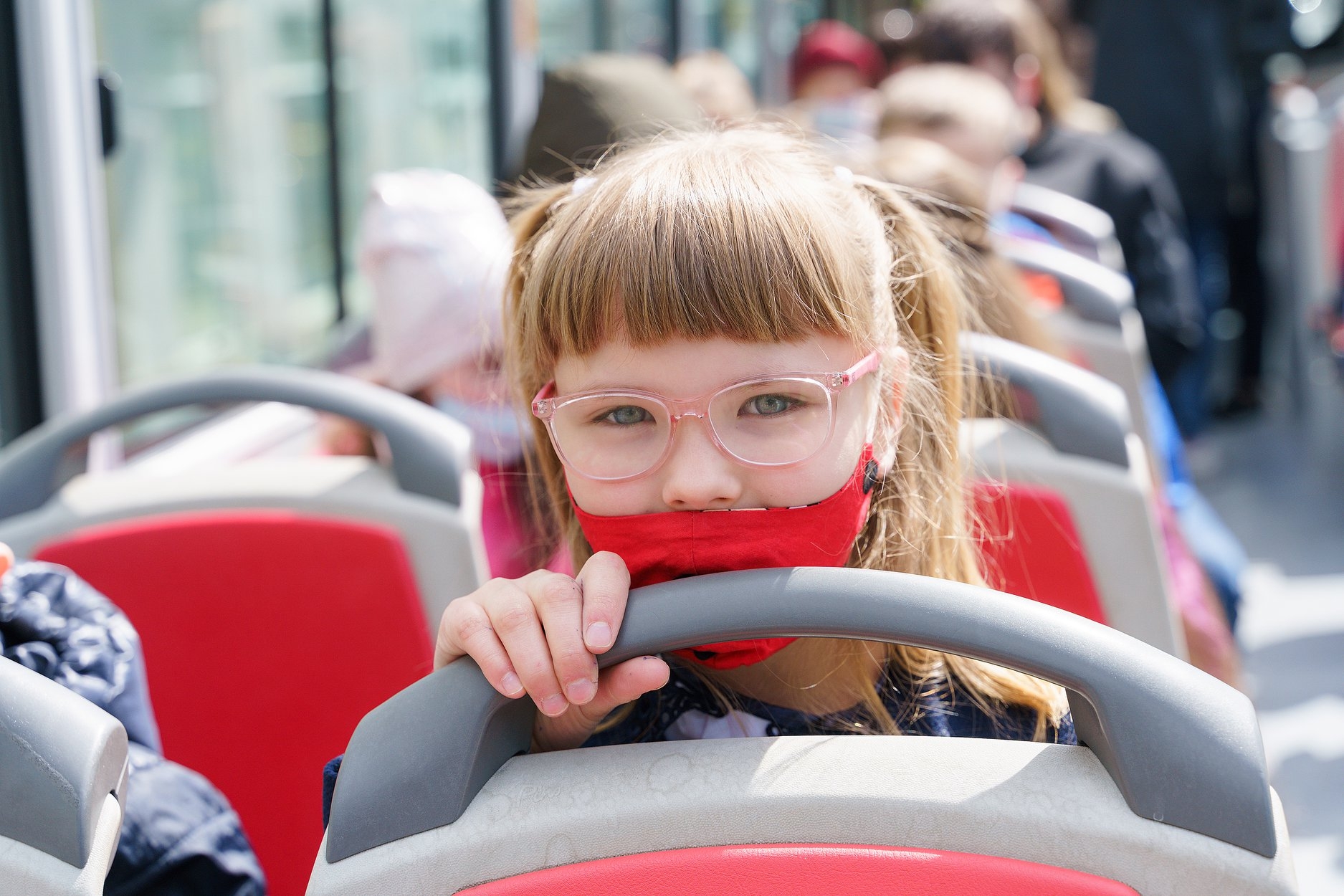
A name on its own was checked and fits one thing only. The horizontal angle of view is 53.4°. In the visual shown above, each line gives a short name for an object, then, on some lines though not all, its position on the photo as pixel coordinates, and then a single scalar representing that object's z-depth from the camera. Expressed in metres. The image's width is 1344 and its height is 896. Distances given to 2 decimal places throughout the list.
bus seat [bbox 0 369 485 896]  1.26
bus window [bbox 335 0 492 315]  3.05
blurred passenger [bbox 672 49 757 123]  3.51
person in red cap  5.51
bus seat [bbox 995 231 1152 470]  2.00
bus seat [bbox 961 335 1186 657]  1.29
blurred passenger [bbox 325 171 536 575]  1.73
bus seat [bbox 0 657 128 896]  0.64
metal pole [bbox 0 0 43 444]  1.88
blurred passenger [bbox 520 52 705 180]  1.72
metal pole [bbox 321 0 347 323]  2.86
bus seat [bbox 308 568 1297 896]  0.60
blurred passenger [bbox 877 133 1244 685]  1.69
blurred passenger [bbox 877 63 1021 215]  2.50
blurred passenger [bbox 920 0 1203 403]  3.24
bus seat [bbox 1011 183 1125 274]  2.66
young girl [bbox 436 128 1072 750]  0.80
